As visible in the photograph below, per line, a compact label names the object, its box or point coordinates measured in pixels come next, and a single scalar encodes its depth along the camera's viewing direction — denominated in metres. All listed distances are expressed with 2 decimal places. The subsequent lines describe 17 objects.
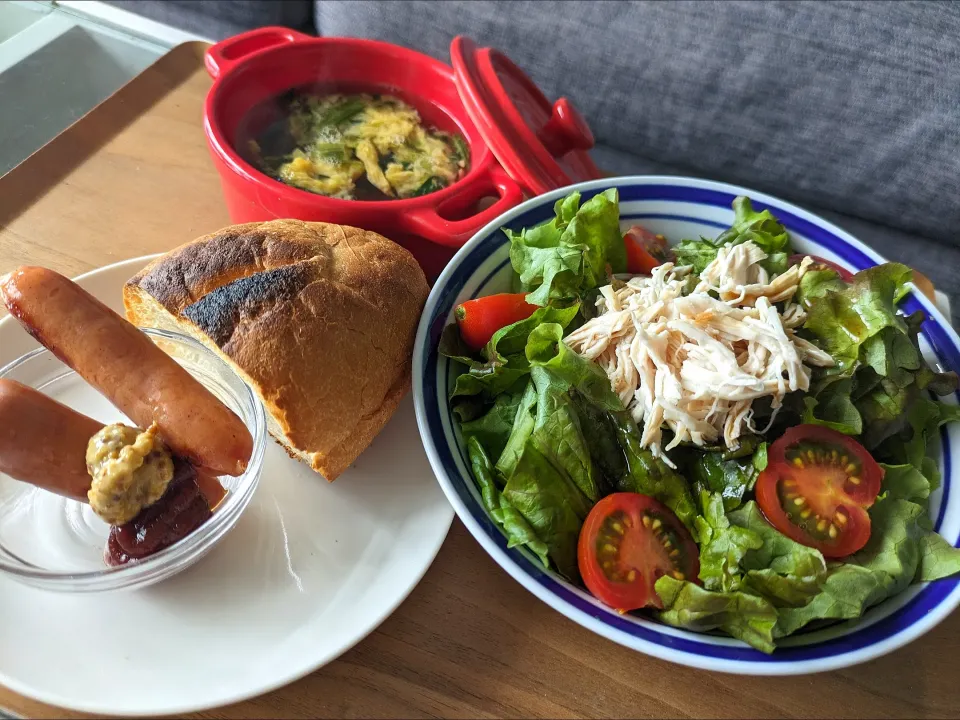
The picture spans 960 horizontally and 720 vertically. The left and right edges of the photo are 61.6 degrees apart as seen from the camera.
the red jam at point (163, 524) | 0.24
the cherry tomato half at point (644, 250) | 0.32
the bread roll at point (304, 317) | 0.25
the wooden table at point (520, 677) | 0.24
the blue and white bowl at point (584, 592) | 0.23
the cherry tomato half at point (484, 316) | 0.29
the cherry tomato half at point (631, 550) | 0.24
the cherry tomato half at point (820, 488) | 0.26
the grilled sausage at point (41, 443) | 0.23
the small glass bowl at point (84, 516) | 0.23
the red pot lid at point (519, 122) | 0.33
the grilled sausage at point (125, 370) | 0.24
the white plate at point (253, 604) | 0.23
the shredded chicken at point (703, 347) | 0.27
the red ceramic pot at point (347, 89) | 0.32
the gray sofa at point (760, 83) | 0.46
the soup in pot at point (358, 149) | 0.35
